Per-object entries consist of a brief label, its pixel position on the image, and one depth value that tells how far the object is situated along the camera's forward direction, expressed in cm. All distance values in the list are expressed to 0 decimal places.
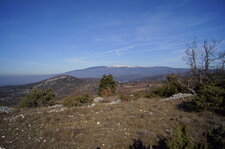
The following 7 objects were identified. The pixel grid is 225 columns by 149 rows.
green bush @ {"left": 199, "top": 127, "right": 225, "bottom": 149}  351
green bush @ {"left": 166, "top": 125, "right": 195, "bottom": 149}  333
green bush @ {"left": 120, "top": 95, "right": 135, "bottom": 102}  1675
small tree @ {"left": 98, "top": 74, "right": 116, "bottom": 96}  3055
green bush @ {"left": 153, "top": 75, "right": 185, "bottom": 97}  1771
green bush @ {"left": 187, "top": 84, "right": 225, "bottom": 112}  805
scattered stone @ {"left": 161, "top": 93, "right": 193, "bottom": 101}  1347
